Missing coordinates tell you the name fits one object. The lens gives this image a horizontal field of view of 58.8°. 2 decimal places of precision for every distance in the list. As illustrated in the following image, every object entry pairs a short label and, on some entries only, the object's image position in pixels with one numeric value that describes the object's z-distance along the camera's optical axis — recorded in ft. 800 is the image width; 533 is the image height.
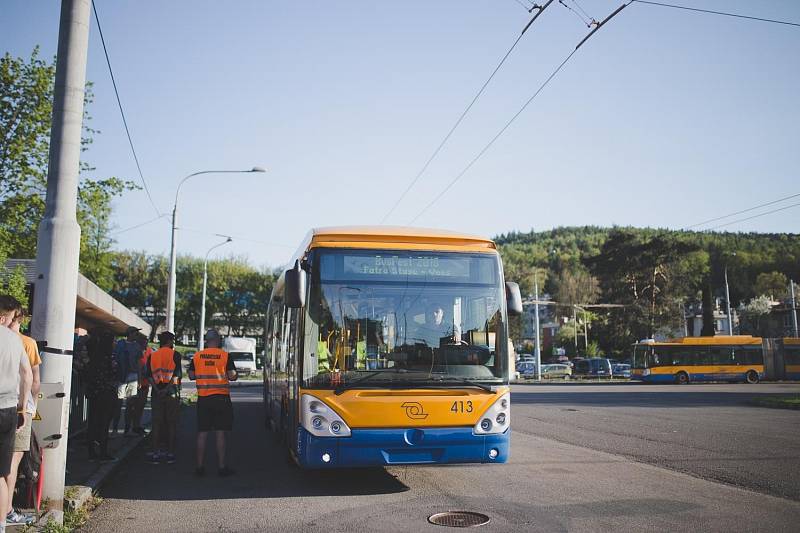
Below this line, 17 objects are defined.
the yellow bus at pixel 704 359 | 145.07
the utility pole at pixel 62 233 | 21.38
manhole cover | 20.62
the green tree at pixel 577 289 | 267.59
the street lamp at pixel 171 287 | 73.43
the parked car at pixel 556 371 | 184.13
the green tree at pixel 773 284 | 295.89
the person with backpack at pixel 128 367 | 40.70
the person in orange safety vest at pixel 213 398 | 28.94
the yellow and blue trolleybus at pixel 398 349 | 24.41
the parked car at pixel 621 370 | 196.44
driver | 25.52
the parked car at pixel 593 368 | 186.55
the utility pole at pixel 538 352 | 154.06
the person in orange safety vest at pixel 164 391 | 33.73
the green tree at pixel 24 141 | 83.41
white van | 148.87
